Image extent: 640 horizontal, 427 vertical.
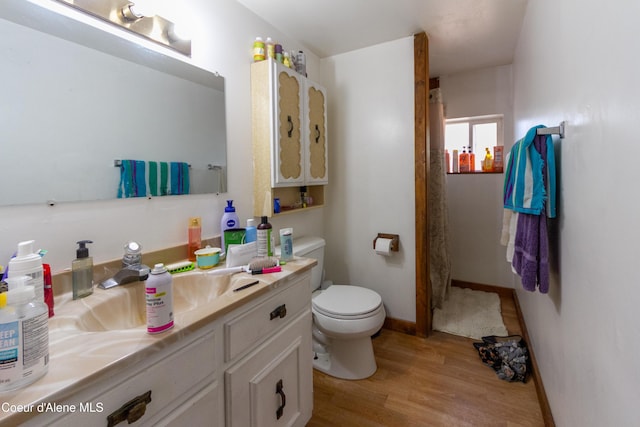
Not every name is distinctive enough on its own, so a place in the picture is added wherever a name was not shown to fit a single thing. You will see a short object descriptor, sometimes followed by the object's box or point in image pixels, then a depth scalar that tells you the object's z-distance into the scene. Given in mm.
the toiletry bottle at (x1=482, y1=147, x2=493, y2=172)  2965
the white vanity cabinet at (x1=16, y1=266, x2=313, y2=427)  596
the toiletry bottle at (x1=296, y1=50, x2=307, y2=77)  2004
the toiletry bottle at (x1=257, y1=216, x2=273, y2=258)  1347
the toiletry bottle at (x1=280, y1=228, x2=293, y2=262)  1358
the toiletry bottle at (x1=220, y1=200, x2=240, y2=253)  1516
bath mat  2289
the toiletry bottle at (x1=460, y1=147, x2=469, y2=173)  3090
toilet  1669
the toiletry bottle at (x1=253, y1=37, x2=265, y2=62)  1732
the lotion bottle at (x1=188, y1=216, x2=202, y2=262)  1388
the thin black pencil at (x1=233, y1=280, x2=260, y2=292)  1014
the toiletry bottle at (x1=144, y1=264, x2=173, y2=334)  708
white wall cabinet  1721
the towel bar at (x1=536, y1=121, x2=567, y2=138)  1147
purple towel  1219
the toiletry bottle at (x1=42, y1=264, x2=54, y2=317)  811
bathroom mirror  891
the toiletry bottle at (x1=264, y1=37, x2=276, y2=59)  1772
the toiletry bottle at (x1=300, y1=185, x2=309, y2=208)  2194
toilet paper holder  2264
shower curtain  2555
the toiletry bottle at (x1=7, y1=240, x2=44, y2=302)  706
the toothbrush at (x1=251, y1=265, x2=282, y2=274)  1176
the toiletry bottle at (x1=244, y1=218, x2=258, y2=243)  1459
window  3008
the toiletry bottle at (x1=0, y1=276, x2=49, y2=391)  509
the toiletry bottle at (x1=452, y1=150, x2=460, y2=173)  3148
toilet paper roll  2209
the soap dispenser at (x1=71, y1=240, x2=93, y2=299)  962
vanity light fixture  1067
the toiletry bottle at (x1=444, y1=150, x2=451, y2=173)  3186
